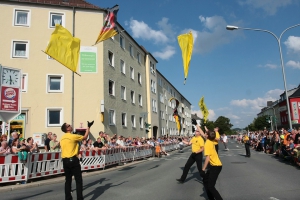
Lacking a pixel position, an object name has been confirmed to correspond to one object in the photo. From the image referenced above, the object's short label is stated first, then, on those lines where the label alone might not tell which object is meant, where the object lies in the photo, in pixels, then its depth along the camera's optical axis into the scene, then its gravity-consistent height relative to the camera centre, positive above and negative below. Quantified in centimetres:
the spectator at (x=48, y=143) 1391 -17
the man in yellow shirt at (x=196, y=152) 869 -56
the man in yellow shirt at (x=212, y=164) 558 -65
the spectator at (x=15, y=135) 1056 +24
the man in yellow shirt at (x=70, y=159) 611 -47
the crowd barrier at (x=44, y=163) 916 -101
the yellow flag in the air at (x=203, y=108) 1839 +190
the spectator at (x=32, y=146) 1091 -24
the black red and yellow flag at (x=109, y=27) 1291 +549
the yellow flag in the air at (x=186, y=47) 1199 +405
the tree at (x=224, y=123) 13696 +597
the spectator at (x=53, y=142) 1315 -12
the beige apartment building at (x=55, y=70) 2155 +590
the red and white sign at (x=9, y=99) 1035 +169
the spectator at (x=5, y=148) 934 -24
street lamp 1711 +644
